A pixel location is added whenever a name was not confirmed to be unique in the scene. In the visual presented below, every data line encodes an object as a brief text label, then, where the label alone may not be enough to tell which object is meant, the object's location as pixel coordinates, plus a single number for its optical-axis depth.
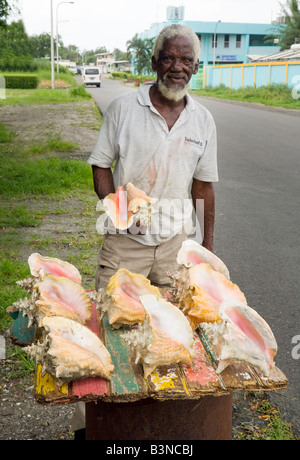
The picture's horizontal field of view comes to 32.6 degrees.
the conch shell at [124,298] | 1.98
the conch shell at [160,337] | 1.68
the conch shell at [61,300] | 1.88
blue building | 54.31
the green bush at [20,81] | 39.56
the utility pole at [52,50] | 31.67
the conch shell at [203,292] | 1.93
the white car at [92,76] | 46.22
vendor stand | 1.62
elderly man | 2.73
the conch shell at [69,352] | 1.58
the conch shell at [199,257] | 2.20
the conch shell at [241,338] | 1.70
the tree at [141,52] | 68.62
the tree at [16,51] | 13.72
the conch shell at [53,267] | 2.14
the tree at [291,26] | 48.38
